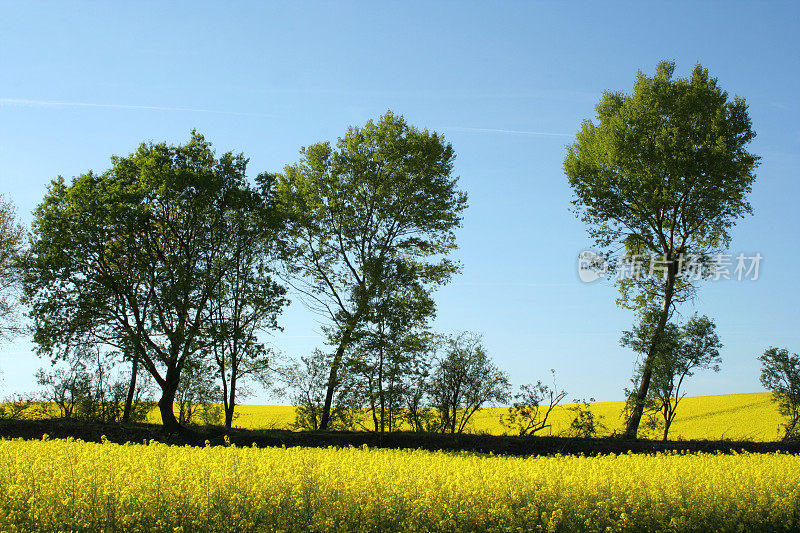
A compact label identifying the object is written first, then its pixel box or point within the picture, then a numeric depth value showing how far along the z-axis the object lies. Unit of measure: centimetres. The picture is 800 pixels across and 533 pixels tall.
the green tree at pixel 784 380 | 3406
